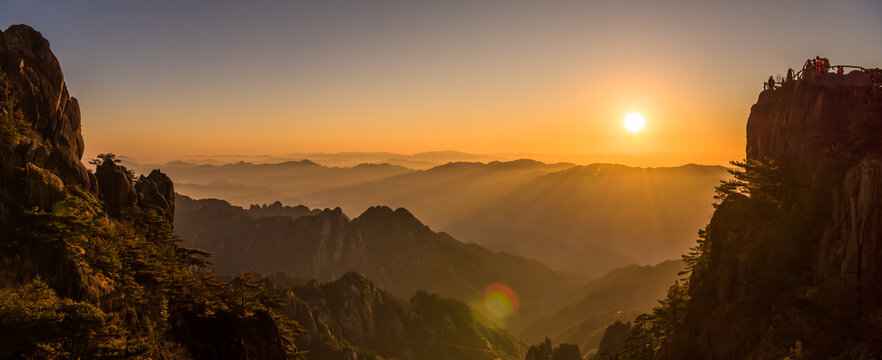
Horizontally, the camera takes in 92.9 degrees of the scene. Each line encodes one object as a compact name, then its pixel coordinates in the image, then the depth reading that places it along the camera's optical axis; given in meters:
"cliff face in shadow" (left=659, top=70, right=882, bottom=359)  36.75
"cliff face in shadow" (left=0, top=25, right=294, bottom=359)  27.42
